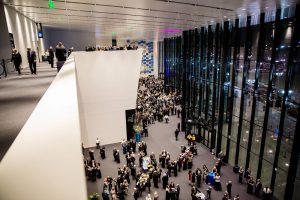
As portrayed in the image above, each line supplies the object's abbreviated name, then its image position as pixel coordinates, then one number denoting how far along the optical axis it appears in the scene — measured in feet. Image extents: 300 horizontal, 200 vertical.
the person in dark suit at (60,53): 35.43
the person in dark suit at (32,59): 29.40
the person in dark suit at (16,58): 28.27
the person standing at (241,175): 42.24
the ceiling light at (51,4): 23.59
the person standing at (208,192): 37.50
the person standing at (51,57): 40.31
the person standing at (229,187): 37.95
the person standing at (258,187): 38.97
